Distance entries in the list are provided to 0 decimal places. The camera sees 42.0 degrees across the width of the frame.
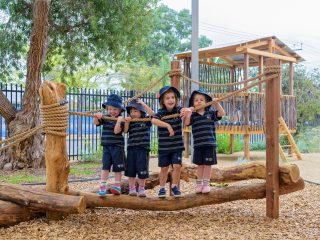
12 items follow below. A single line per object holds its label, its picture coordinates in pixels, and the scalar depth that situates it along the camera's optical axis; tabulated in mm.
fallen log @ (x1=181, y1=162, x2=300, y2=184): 4516
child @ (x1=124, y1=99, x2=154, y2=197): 4410
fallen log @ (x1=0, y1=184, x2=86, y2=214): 3988
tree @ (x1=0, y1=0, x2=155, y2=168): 9555
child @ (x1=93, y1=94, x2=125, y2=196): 4410
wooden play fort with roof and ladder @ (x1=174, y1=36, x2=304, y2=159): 11016
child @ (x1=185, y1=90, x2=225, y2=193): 4391
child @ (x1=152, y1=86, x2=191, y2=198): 4391
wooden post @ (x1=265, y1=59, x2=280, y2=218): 4465
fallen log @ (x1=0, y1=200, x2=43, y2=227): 4195
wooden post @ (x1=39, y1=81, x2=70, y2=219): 4184
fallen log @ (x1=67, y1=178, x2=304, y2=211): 4441
